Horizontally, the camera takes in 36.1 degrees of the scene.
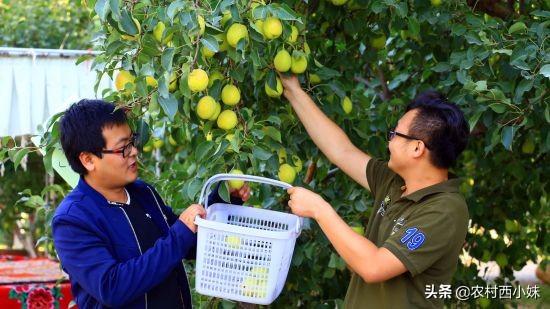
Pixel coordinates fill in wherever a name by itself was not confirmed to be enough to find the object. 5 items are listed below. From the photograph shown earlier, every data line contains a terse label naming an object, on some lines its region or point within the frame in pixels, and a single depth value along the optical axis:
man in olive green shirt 2.10
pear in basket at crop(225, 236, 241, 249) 2.15
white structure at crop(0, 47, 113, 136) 4.30
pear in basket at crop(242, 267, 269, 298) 2.16
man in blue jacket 2.14
